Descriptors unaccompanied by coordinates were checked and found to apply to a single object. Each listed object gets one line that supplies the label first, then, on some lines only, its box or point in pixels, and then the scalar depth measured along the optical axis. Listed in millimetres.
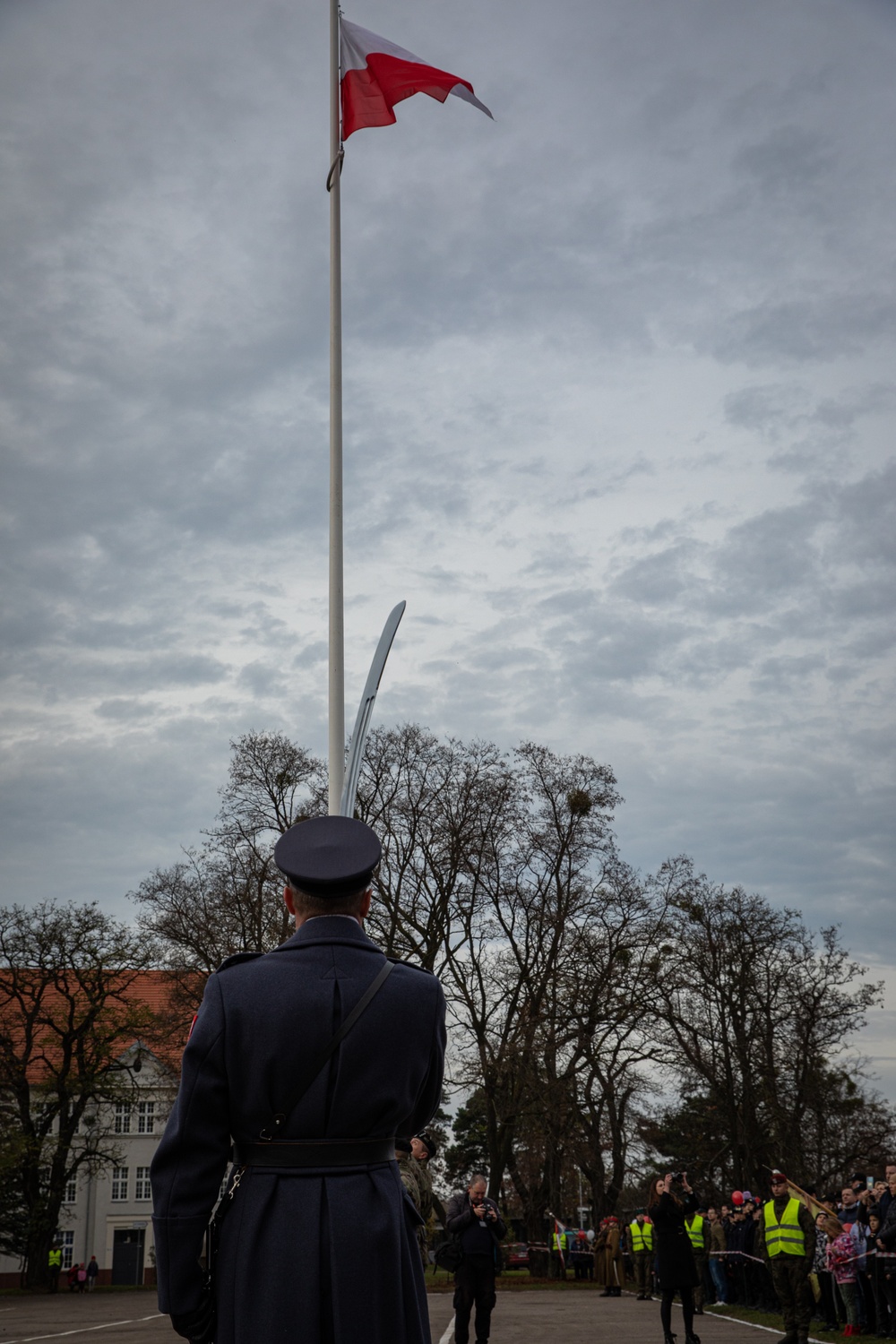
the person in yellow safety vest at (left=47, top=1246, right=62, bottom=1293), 46406
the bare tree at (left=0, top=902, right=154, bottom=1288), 45031
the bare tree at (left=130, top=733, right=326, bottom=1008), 35594
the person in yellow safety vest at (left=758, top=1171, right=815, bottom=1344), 13836
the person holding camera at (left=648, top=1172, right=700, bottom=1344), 14570
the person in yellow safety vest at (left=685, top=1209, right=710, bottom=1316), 23844
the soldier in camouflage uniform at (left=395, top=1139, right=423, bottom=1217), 6847
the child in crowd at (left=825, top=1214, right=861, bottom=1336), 16562
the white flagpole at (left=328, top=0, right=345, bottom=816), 11922
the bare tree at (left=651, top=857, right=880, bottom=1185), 39500
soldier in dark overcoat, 3223
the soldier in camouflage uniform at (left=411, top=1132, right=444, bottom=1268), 8344
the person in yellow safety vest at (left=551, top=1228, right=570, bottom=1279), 39688
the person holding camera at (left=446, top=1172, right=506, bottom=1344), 13992
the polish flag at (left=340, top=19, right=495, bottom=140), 12781
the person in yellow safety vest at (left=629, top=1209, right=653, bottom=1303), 29516
